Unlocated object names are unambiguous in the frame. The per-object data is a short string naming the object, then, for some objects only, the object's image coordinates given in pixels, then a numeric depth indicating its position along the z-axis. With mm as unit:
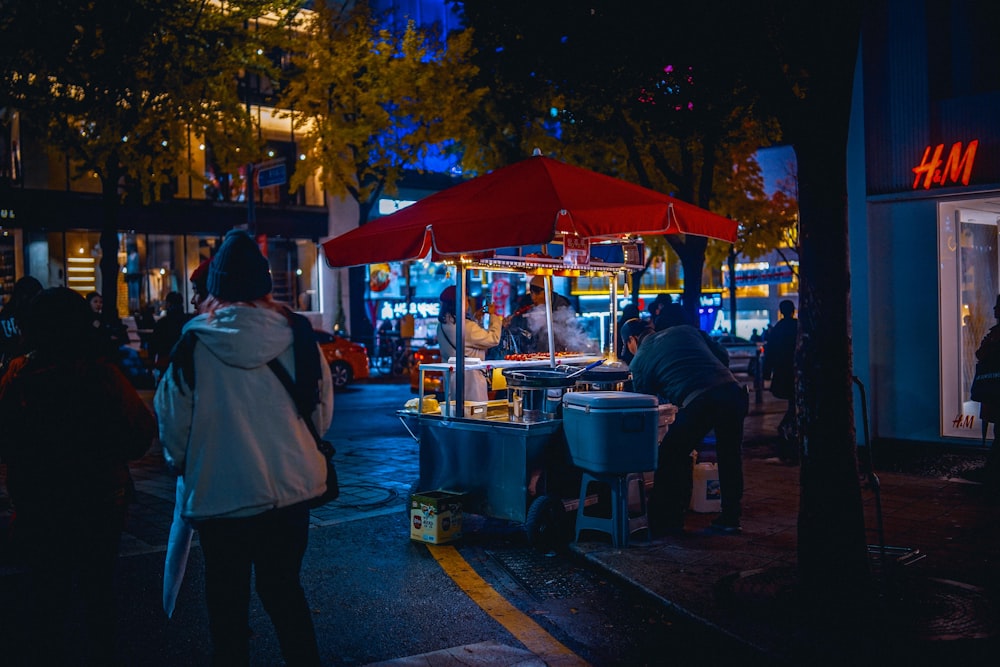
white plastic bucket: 7359
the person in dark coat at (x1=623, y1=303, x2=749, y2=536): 6703
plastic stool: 6238
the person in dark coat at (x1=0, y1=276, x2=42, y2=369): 7547
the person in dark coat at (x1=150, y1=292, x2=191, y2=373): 9555
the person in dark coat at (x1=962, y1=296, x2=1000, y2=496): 8031
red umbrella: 6332
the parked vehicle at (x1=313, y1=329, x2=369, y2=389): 19828
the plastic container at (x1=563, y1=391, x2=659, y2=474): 6078
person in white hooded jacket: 3232
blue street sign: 14719
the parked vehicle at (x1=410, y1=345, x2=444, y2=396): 15474
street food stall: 6453
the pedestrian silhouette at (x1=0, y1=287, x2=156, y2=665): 3598
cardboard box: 6648
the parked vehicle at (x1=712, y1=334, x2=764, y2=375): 21422
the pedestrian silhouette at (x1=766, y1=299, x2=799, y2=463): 10453
